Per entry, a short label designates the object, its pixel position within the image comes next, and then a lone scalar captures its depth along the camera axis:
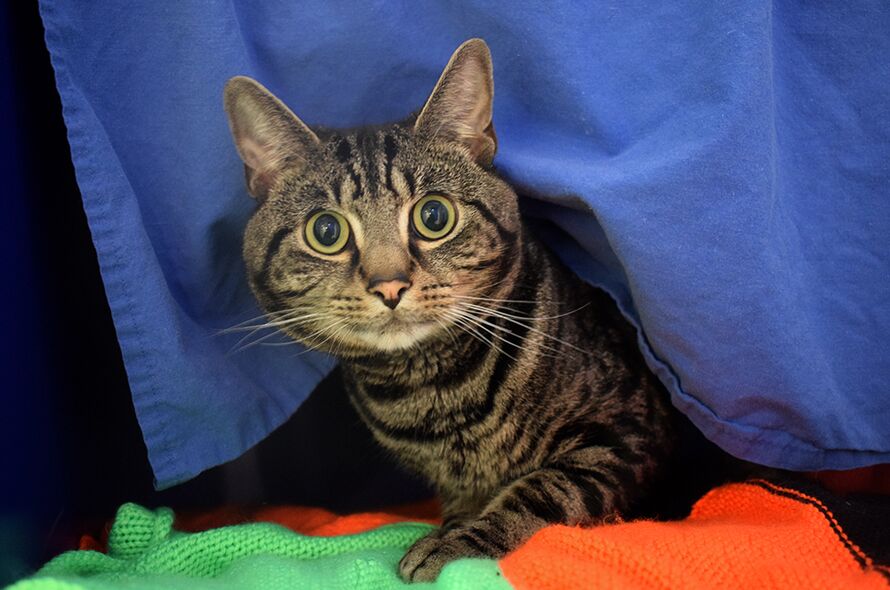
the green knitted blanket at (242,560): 0.31
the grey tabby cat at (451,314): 0.35
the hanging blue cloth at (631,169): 0.34
